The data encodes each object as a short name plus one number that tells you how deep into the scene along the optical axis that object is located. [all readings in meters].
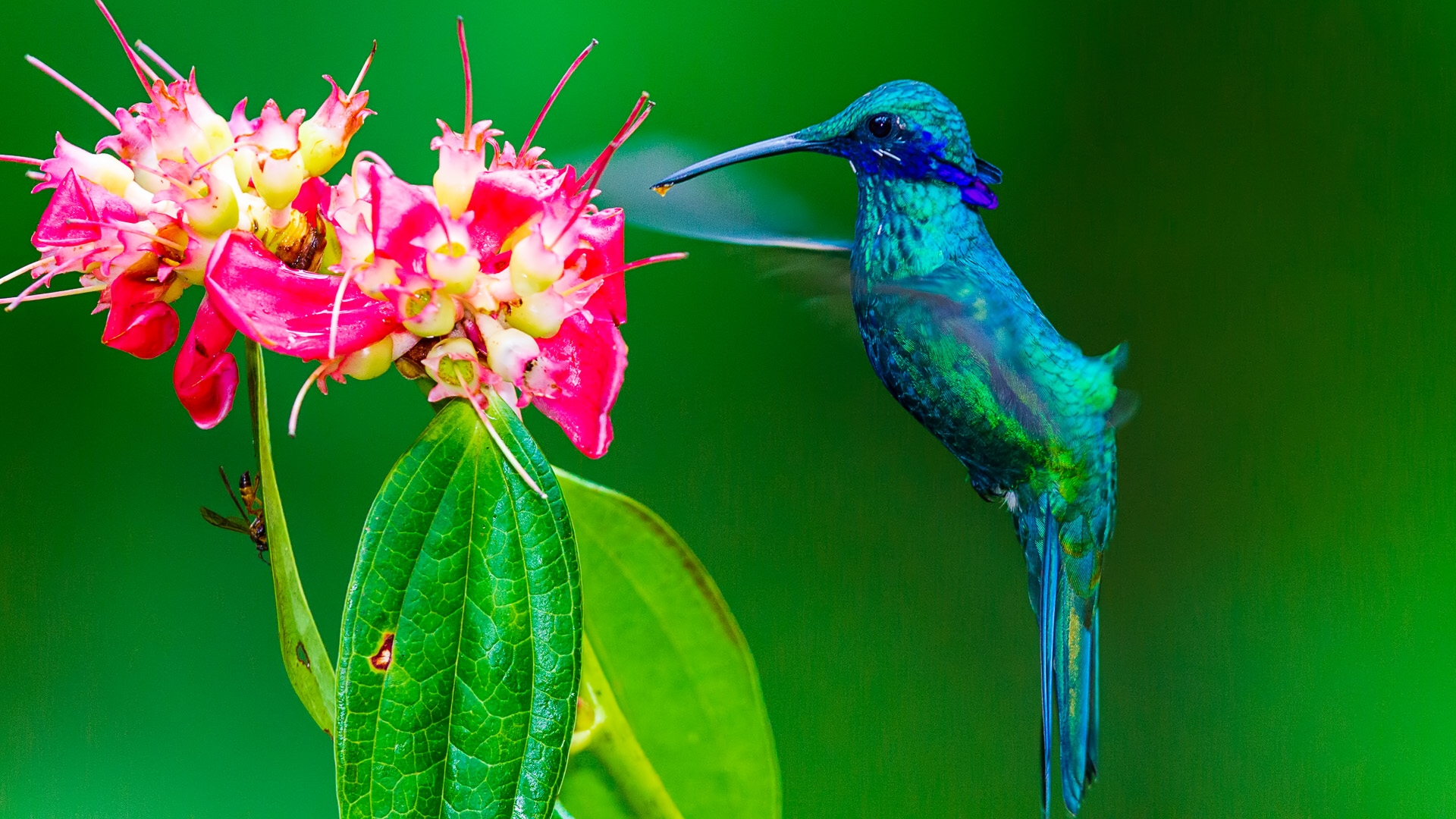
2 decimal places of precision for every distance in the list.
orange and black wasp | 2.25
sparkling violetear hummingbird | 2.25
